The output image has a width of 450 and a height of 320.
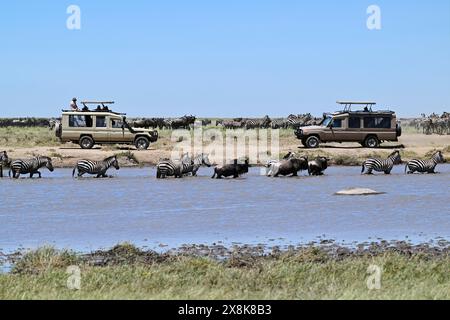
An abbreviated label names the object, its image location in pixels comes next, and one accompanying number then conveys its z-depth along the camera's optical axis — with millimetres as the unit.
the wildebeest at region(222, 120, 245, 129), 77712
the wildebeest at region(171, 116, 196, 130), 72125
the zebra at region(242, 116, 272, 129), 77081
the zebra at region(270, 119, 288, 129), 78250
